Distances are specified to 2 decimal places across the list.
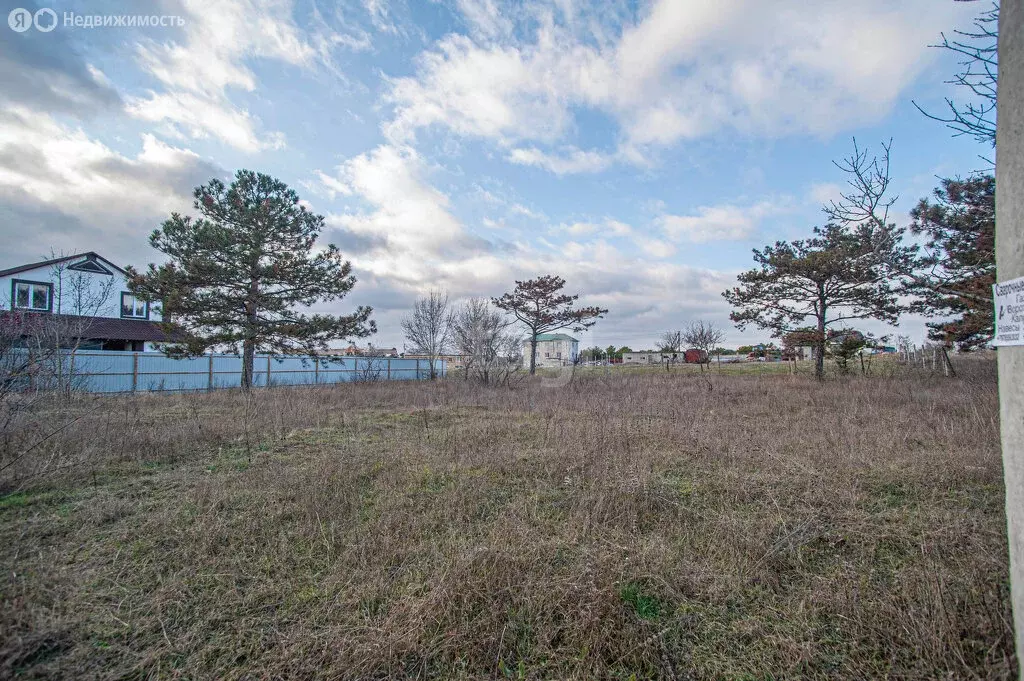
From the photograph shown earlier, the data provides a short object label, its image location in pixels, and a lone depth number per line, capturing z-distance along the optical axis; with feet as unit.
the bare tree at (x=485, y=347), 61.72
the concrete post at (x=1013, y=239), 5.04
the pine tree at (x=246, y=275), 46.14
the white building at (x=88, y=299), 51.65
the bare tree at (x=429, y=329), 82.69
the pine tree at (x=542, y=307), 88.48
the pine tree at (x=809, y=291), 49.34
